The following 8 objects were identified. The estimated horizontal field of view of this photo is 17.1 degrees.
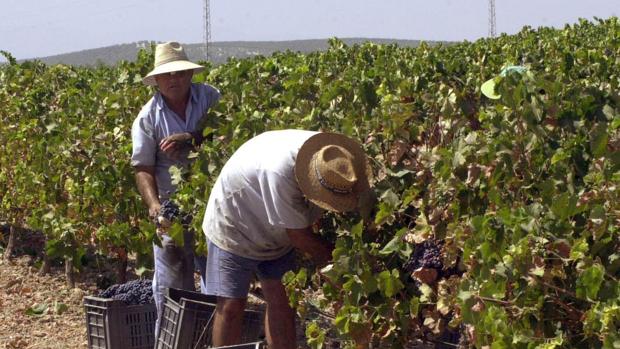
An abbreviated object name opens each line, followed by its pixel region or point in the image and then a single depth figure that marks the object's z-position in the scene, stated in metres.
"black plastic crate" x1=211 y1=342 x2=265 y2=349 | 7.40
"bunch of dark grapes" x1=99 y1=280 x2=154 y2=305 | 10.42
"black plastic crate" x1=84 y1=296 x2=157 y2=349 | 9.88
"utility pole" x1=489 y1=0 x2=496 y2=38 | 86.18
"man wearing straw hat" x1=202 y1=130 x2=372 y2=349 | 7.76
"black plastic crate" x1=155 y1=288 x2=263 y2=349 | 8.67
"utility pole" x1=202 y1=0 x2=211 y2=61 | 80.80
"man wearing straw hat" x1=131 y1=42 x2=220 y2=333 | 10.30
